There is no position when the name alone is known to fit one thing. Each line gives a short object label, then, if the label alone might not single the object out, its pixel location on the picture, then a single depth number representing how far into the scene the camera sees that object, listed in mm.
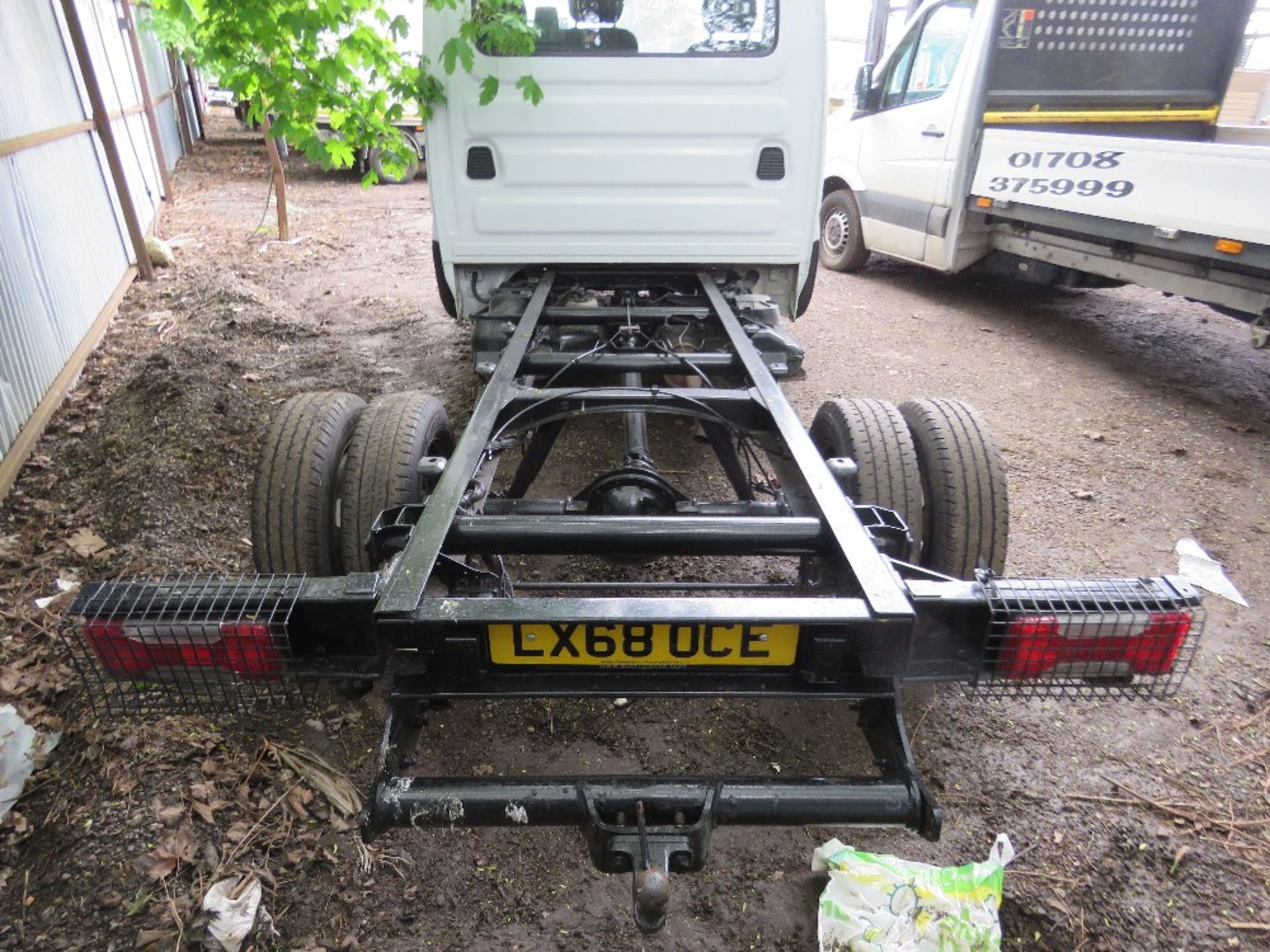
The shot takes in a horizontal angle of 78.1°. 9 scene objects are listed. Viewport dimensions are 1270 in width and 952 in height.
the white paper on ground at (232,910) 1906
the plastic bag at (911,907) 1805
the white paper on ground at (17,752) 2291
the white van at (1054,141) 5137
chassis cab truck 1592
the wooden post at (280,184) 8442
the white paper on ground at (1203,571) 3469
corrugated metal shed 4508
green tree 3635
